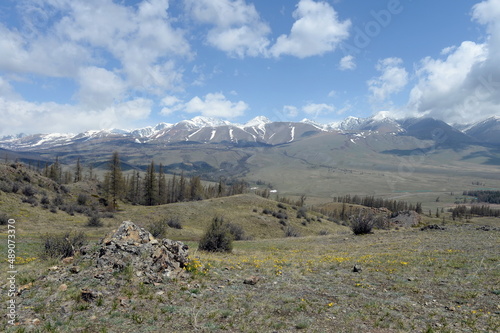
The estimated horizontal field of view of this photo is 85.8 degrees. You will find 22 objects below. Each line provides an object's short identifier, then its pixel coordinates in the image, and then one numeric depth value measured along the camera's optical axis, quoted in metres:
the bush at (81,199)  56.03
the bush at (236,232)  37.07
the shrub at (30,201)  39.69
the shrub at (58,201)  44.74
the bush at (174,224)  42.88
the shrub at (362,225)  33.00
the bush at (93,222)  37.01
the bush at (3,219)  29.22
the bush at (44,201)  42.37
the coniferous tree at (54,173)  93.88
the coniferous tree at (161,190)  87.38
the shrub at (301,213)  69.50
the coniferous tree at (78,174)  101.49
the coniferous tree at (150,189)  80.94
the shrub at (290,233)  47.84
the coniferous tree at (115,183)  64.31
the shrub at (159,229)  25.81
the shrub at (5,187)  40.61
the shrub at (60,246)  14.49
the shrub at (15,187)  42.20
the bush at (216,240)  21.39
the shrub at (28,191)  43.54
